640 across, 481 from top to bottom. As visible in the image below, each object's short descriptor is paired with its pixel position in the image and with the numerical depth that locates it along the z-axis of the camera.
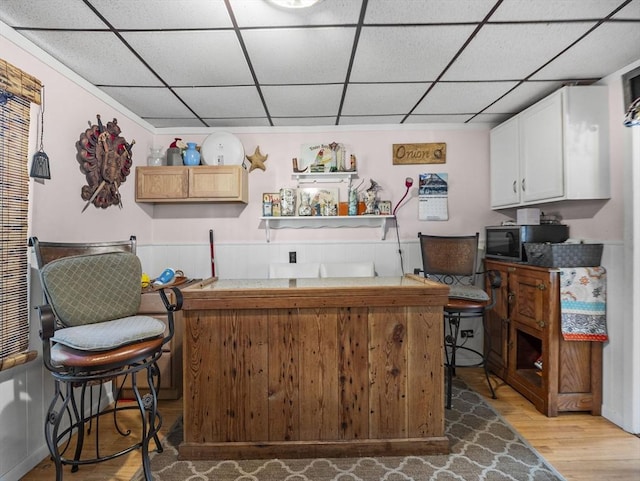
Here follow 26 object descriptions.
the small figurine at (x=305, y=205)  3.49
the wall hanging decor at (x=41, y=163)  2.02
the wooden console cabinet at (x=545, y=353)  2.43
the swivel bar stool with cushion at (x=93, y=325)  1.50
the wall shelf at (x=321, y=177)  3.52
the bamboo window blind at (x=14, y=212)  1.80
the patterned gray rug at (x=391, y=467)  1.80
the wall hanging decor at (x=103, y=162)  2.51
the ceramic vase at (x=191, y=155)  3.33
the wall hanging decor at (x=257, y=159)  3.59
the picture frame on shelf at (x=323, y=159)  3.51
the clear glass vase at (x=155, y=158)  3.38
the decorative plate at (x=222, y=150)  3.42
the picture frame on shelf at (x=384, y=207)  3.51
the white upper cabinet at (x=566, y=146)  2.46
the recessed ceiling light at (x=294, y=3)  1.68
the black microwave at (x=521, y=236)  2.71
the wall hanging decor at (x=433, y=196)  3.60
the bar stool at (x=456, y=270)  2.57
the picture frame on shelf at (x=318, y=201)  3.50
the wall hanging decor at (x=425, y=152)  3.60
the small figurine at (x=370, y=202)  3.49
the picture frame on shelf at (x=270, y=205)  3.48
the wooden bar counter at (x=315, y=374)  1.91
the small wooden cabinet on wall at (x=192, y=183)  3.26
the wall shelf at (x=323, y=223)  3.62
